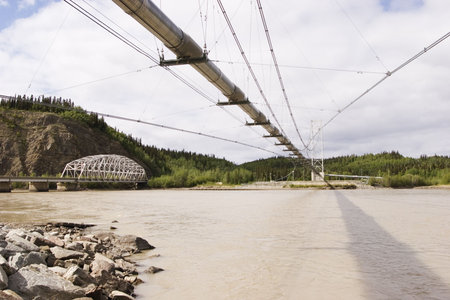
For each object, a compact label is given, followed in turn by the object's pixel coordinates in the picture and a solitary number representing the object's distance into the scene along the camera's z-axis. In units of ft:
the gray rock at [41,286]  16.58
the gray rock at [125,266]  24.88
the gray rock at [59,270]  19.86
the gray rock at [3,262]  17.40
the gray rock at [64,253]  23.20
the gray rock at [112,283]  19.89
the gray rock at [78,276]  18.81
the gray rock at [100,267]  20.90
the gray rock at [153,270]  25.70
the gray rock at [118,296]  18.49
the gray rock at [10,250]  20.26
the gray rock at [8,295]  14.29
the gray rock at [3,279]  15.91
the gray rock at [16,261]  18.76
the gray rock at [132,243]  33.57
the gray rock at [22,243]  22.70
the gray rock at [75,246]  26.53
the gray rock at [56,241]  26.93
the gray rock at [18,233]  24.80
